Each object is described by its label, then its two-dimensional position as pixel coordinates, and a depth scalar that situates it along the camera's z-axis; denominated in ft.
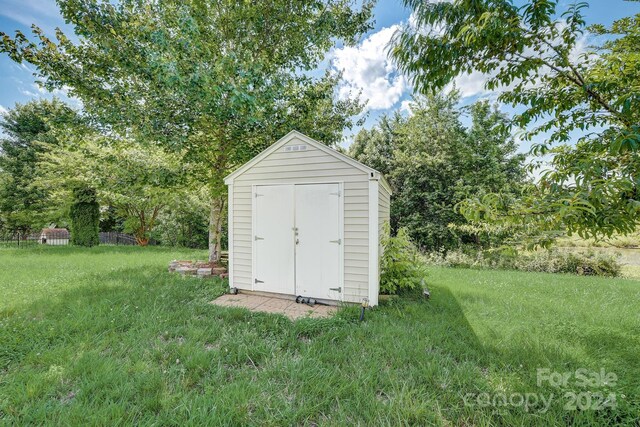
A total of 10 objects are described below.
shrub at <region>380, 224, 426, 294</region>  15.24
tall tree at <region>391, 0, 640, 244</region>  5.42
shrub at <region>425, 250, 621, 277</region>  28.73
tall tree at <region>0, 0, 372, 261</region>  15.85
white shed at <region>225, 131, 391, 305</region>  13.78
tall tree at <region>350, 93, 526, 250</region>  34.86
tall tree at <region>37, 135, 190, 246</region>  19.88
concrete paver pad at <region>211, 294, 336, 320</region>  12.76
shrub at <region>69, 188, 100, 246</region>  34.30
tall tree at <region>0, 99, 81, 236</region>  43.14
